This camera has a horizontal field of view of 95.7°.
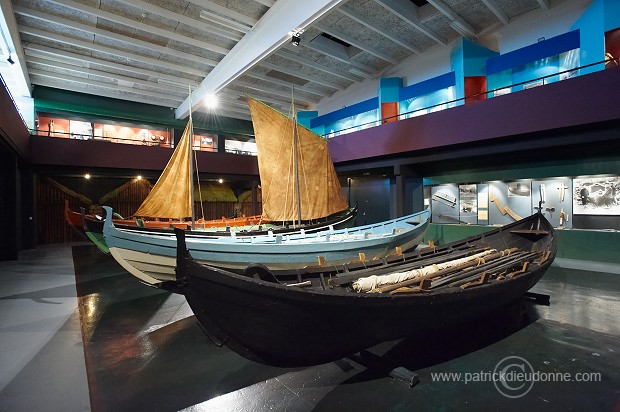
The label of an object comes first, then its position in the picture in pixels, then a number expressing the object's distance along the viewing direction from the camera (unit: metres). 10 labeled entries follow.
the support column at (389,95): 13.22
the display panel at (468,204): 9.38
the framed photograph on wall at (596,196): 7.00
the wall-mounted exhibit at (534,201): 7.15
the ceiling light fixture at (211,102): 12.34
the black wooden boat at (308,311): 1.98
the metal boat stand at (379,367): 2.49
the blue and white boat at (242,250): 4.51
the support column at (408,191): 9.90
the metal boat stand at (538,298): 4.44
